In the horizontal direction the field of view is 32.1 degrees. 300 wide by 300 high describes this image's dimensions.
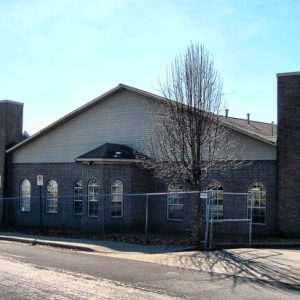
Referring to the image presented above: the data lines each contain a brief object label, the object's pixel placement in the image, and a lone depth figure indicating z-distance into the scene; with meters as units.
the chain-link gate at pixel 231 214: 22.86
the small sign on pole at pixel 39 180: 24.22
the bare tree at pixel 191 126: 18.58
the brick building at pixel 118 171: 21.84
